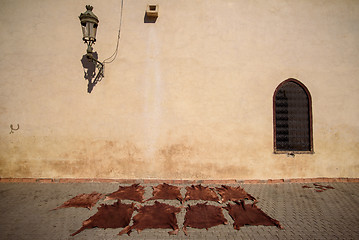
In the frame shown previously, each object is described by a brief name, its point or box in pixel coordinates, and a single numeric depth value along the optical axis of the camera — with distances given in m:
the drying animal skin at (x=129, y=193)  4.16
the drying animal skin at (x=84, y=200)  3.83
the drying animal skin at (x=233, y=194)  4.22
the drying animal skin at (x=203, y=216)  3.20
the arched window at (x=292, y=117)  5.59
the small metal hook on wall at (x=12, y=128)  5.43
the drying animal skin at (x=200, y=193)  4.22
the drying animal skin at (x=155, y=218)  3.08
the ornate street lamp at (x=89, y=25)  4.73
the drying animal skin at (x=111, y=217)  3.11
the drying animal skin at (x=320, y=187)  4.91
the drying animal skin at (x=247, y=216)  3.23
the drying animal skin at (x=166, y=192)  4.23
